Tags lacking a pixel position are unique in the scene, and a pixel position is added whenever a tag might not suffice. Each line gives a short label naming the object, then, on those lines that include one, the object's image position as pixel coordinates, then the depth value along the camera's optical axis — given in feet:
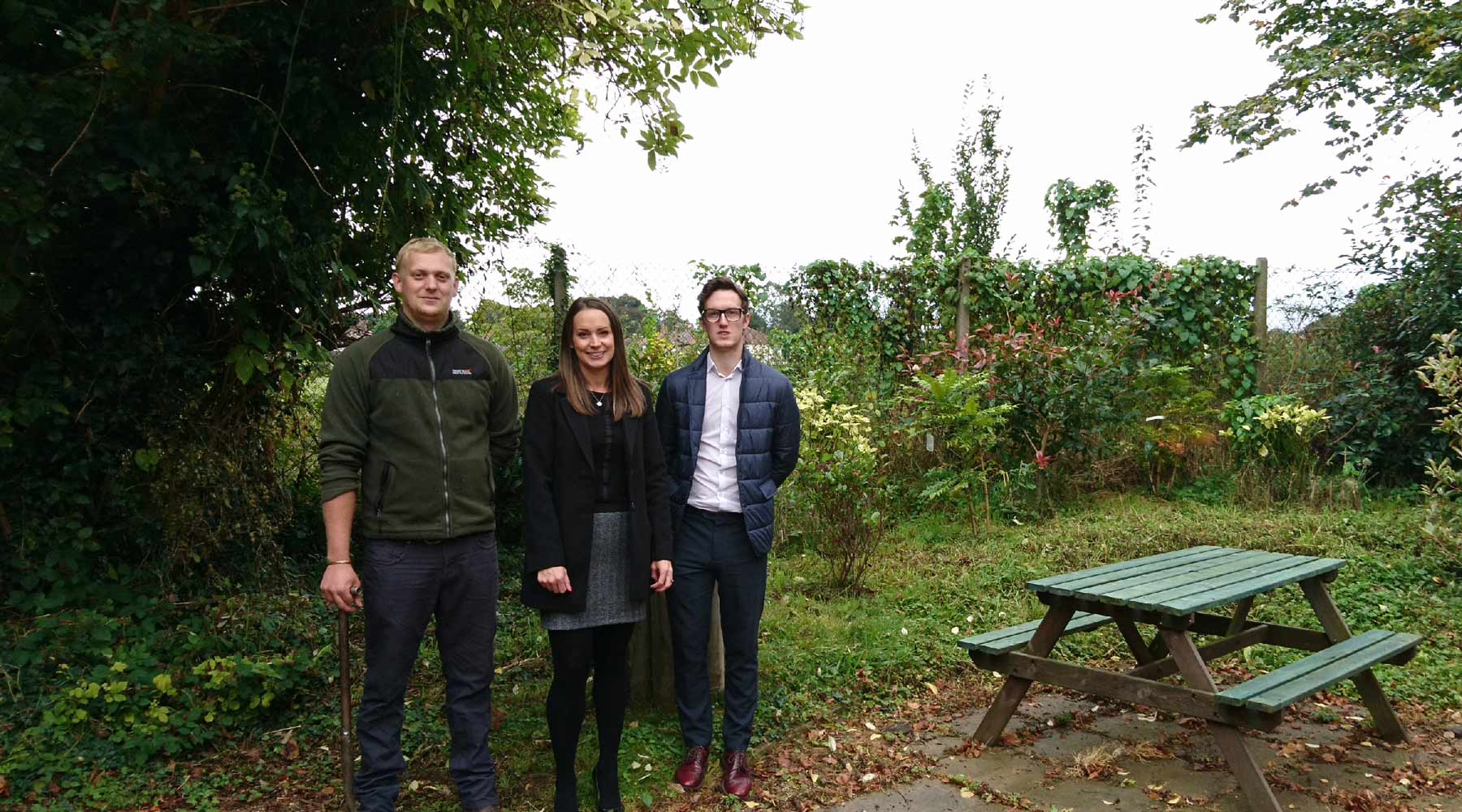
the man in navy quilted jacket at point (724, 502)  11.71
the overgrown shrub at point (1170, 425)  26.30
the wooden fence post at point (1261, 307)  30.25
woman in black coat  10.37
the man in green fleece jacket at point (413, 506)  9.84
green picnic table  11.12
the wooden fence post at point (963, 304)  30.09
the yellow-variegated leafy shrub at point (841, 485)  19.17
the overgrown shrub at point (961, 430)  24.36
